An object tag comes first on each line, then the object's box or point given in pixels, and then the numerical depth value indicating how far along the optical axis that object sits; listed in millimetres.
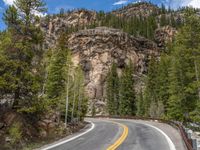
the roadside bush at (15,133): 14062
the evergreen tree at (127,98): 59222
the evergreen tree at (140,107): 56375
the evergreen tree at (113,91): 66688
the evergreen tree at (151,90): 53353
